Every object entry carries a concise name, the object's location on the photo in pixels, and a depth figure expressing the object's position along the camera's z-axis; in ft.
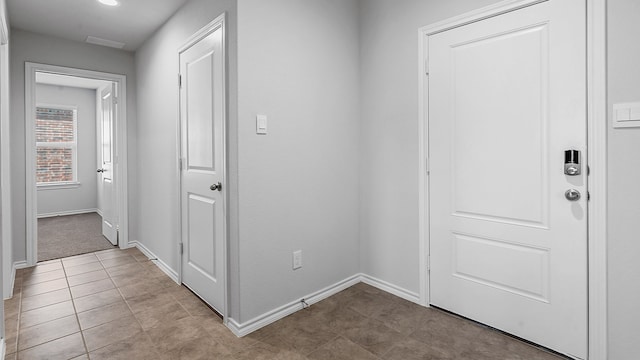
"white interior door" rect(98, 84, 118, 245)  13.03
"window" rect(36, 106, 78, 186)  19.04
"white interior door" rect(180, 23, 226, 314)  7.32
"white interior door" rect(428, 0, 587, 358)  5.63
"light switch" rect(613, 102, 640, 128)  4.95
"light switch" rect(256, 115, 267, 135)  6.89
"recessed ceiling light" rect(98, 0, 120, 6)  8.68
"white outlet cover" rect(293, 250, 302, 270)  7.68
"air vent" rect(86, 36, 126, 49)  11.39
